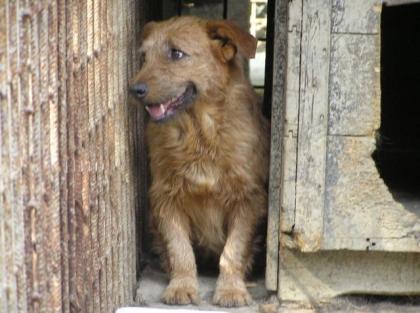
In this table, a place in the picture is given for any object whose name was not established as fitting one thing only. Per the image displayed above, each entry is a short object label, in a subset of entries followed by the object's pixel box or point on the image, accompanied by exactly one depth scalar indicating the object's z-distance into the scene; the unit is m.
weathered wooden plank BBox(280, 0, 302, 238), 8.36
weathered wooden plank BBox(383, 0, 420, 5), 8.21
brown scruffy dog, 9.11
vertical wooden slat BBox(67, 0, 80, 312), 6.48
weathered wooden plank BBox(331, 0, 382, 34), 8.24
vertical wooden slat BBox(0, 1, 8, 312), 5.12
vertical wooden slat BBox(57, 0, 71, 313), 6.22
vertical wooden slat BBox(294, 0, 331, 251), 8.33
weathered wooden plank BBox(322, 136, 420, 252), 8.53
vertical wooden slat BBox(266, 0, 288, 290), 8.73
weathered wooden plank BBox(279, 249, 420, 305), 9.11
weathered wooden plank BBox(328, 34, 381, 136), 8.32
